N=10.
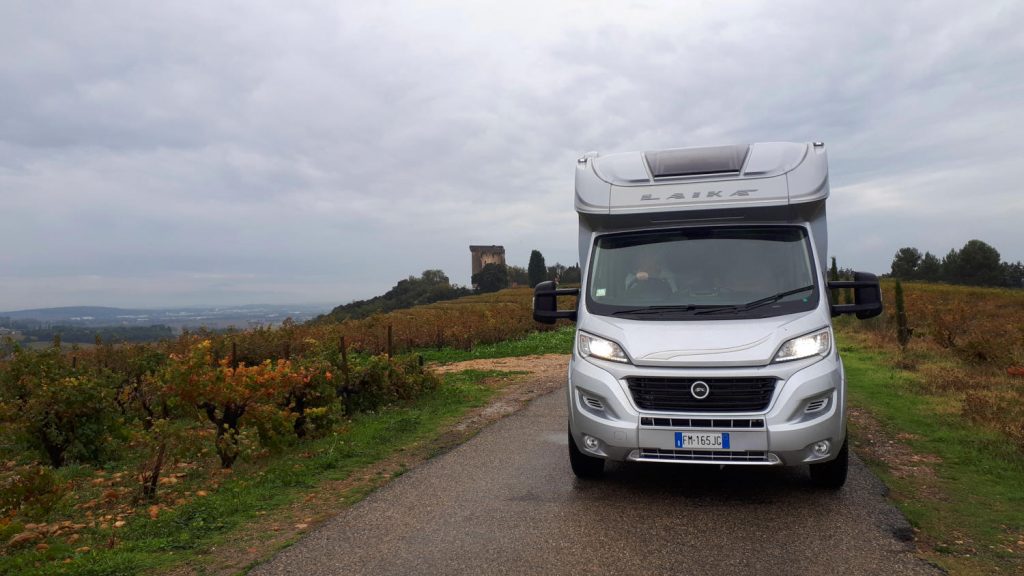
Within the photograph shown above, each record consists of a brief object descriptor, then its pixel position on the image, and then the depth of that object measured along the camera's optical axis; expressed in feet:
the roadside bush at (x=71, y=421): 26.37
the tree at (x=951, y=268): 277.03
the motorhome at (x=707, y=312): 16.16
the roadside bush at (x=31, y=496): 16.97
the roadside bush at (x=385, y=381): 34.32
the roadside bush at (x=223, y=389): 22.45
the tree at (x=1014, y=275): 251.39
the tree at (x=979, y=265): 267.18
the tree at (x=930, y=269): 287.57
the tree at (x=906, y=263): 305.12
